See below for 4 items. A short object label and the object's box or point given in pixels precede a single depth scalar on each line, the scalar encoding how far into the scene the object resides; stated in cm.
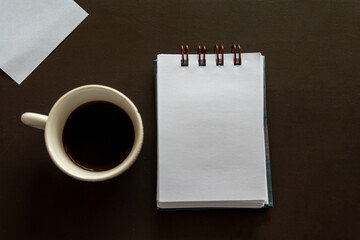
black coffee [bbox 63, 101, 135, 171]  49
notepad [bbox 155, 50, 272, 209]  49
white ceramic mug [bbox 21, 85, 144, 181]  42
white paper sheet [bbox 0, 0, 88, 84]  53
